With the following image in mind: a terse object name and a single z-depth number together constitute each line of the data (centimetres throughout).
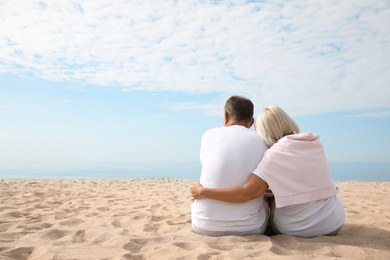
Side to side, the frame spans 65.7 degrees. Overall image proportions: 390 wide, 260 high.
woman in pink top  243
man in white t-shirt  249
